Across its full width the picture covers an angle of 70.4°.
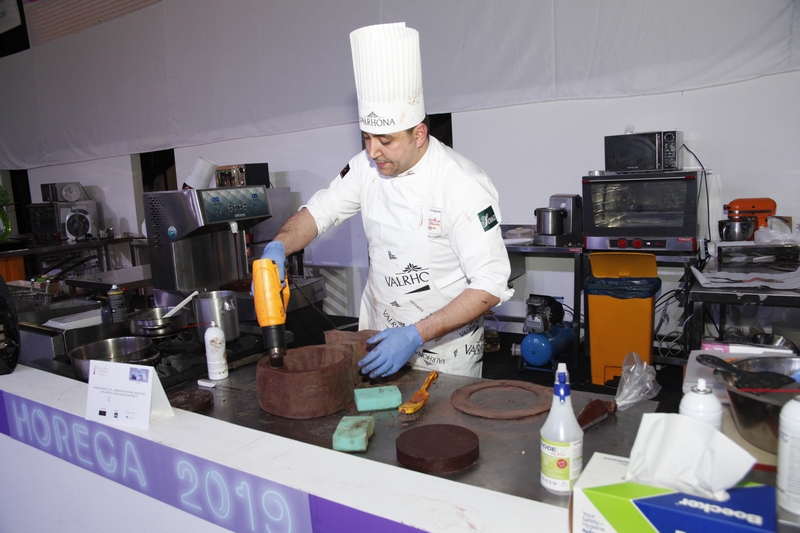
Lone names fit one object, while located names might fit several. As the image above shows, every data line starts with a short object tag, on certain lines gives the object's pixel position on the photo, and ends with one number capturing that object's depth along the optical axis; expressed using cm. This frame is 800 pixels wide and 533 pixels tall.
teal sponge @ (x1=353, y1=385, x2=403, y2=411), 147
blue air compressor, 387
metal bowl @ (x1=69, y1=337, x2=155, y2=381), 175
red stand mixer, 340
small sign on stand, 142
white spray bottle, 102
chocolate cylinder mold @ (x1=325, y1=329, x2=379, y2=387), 161
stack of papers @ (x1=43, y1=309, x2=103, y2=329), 210
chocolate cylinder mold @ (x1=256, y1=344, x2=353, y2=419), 142
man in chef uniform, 176
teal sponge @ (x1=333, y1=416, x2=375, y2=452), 125
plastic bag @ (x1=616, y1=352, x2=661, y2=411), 141
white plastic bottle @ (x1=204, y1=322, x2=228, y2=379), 174
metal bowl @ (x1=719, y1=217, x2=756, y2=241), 339
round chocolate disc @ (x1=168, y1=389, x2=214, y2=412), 154
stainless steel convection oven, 349
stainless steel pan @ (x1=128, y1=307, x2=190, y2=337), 193
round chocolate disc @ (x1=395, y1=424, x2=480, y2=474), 115
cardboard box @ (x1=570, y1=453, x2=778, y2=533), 80
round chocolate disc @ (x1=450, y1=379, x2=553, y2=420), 139
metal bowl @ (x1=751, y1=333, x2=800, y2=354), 260
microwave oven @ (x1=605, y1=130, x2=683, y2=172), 355
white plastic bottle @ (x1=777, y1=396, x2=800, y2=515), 84
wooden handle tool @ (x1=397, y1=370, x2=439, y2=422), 141
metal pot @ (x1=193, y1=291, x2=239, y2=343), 191
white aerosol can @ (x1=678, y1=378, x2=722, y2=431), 92
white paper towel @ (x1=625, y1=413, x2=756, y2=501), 84
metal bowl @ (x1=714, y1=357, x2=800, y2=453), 96
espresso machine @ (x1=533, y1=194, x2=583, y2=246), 393
